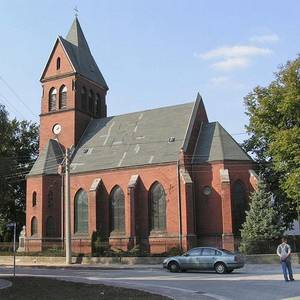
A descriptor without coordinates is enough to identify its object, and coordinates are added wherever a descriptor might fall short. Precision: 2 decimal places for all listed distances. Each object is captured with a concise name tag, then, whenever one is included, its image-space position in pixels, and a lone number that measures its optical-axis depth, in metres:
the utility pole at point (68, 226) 36.19
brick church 41.31
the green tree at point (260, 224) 34.69
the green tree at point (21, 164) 57.33
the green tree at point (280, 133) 36.84
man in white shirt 19.45
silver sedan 25.28
